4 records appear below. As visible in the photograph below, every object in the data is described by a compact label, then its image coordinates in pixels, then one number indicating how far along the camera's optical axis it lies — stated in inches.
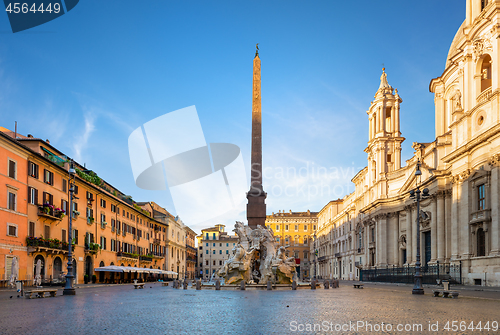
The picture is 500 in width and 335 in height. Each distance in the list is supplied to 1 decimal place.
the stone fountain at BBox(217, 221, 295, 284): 1206.3
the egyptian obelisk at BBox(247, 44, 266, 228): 1256.2
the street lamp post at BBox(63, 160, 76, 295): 855.7
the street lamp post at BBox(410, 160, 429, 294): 890.1
